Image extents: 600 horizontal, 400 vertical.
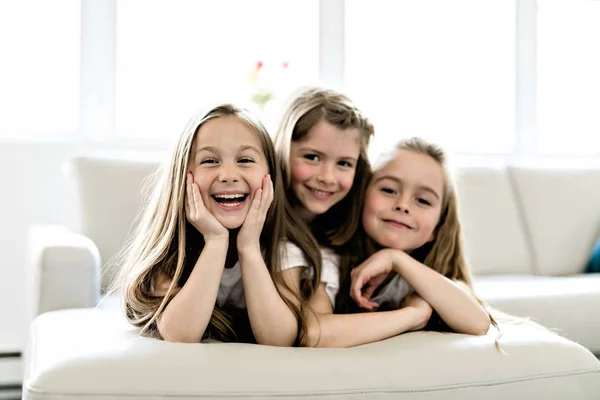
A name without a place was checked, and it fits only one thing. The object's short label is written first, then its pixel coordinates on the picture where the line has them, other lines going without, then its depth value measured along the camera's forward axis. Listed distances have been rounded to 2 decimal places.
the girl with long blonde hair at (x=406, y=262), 1.56
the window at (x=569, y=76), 3.92
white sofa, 1.22
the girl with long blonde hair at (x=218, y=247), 1.43
